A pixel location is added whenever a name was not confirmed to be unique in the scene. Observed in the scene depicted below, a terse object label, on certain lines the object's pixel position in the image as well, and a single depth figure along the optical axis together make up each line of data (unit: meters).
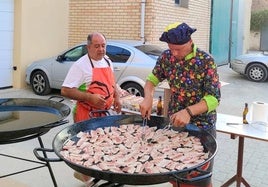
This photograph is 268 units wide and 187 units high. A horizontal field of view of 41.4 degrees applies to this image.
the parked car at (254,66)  12.07
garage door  9.20
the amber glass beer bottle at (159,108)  4.72
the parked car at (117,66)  7.75
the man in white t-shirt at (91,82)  3.26
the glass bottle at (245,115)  3.61
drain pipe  9.66
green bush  26.30
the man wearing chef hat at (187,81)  2.51
